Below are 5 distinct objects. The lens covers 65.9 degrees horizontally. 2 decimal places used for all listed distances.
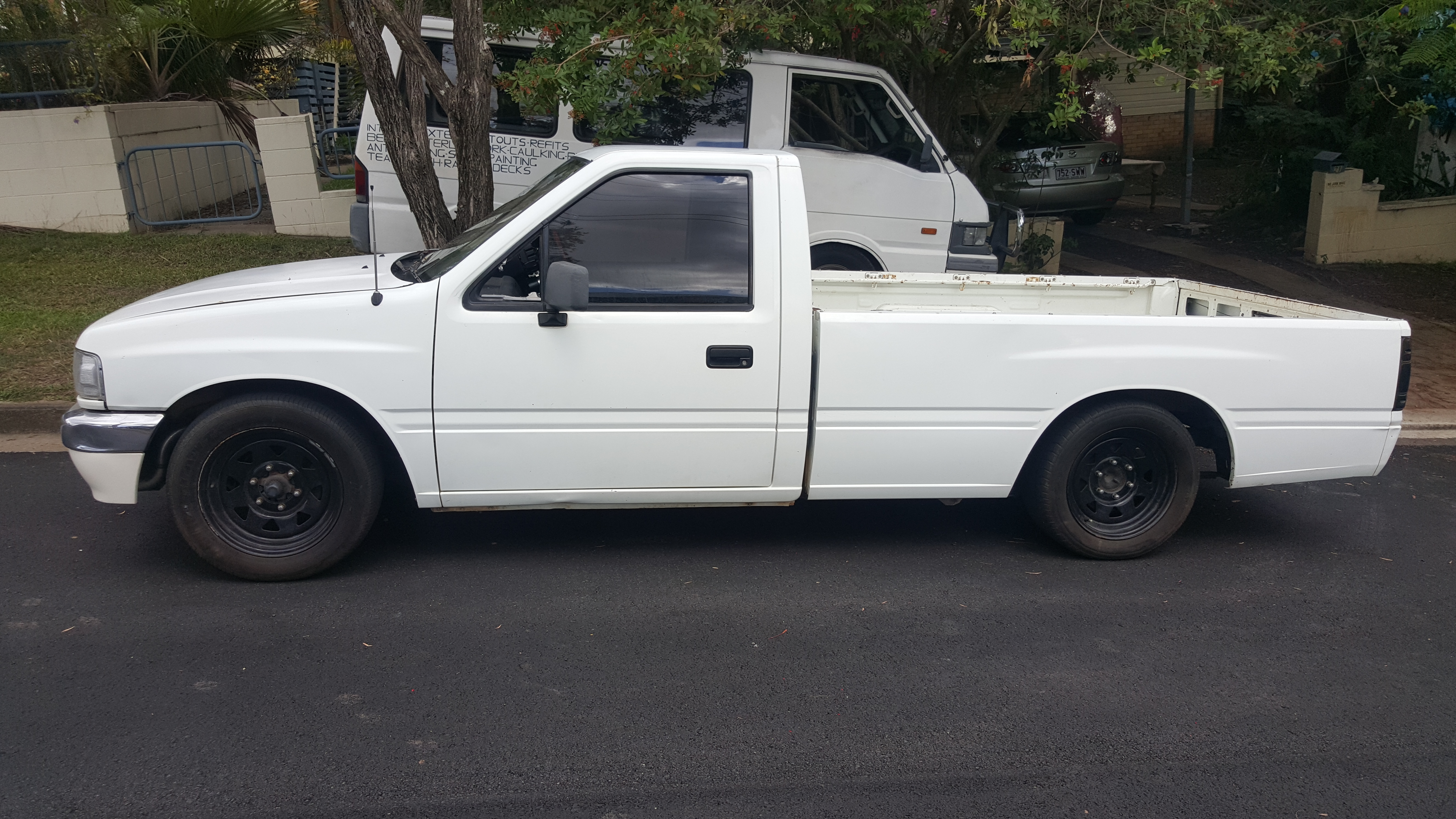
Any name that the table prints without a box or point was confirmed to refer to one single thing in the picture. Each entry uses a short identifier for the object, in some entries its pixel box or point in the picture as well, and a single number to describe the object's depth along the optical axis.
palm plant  12.30
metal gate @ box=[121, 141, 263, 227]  11.89
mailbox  12.09
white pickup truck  4.53
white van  8.32
